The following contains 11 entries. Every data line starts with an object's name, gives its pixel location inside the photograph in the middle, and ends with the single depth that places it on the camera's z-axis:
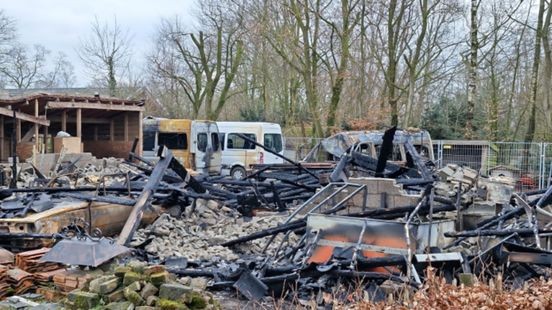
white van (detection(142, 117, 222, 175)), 22.44
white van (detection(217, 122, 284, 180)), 23.25
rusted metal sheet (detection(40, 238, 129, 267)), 6.45
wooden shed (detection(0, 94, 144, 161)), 18.61
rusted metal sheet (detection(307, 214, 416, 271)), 7.20
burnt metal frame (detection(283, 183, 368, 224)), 8.56
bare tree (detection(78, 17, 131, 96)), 39.67
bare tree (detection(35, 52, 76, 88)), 50.67
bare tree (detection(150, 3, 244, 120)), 31.86
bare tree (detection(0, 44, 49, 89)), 45.61
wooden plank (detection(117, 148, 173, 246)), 8.33
